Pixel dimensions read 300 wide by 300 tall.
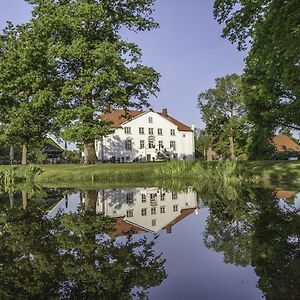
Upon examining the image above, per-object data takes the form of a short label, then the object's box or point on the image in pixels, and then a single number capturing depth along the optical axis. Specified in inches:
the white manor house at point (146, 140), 2061.6
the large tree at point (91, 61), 875.7
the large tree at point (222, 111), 1910.5
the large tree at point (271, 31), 390.7
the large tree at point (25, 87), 933.4
